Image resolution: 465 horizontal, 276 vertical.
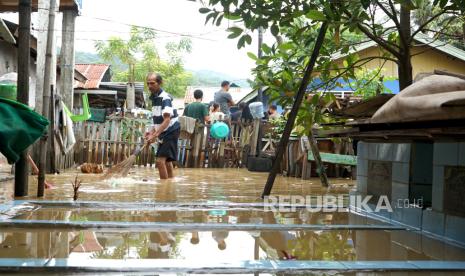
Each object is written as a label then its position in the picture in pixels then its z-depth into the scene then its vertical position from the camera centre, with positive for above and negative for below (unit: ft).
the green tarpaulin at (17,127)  9.86 +0.13
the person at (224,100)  48.13 +3.98
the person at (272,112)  45.53 +2.88
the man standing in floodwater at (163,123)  27.48 +0.87
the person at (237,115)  47.42 +2.53
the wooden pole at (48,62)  25.51 +3.97
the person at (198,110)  44.80 +2.73
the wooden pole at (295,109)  20.22 +1.43
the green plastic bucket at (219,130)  43.06 +0.88
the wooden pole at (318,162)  27.74 -1.11
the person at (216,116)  44.38 +2.18
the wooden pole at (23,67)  18.98 +2.62
